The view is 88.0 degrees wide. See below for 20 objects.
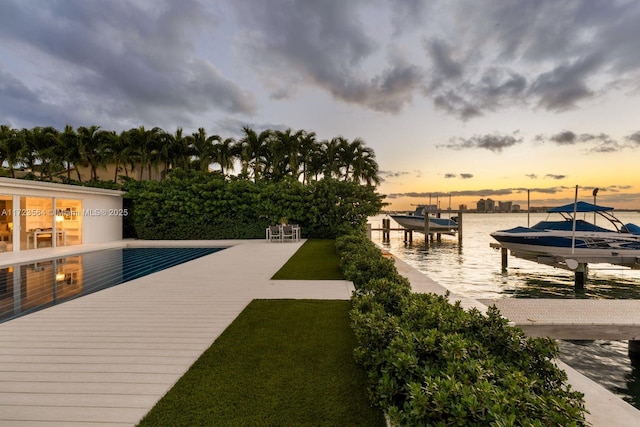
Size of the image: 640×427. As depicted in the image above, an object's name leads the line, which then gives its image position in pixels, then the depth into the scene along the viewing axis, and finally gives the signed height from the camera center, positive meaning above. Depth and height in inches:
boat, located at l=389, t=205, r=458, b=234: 1278.7 -54.0
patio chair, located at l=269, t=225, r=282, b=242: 719.3 -49.8
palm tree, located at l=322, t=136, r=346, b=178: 1119.6 +188.7
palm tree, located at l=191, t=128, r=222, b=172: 1025.5 +200.7
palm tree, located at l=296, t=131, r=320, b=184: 1072.8 +201.5
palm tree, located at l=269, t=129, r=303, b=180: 1040.2 +191.7
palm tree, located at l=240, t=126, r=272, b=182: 1032.8 +202.1
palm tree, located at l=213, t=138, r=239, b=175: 1043.3 +189.8
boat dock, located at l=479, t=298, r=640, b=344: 223.9 -77.2
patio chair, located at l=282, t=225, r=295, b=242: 725.6 -46.9
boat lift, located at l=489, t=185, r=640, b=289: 533.6 -85.4
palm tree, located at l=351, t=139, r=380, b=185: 1123.3 +158.9
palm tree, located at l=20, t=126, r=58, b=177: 957.2 +205.1
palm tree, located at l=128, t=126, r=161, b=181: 939.3 +201.5
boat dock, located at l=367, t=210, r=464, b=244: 1190.9 -72.0
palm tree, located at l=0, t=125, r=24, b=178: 994.7 +204.3
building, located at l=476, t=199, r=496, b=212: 2421.3 +38.7
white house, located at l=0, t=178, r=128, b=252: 543.2 -5.2
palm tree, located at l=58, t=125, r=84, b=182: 930.1 +189.6
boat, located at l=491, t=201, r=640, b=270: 558.3 -56.7
